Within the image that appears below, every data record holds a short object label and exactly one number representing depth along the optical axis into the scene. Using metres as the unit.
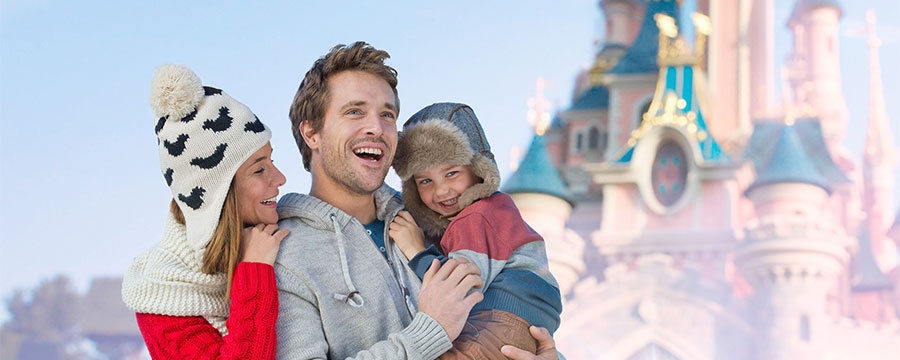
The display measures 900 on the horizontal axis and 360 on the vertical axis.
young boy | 2.24
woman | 2.03
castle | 18.31
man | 2.07
